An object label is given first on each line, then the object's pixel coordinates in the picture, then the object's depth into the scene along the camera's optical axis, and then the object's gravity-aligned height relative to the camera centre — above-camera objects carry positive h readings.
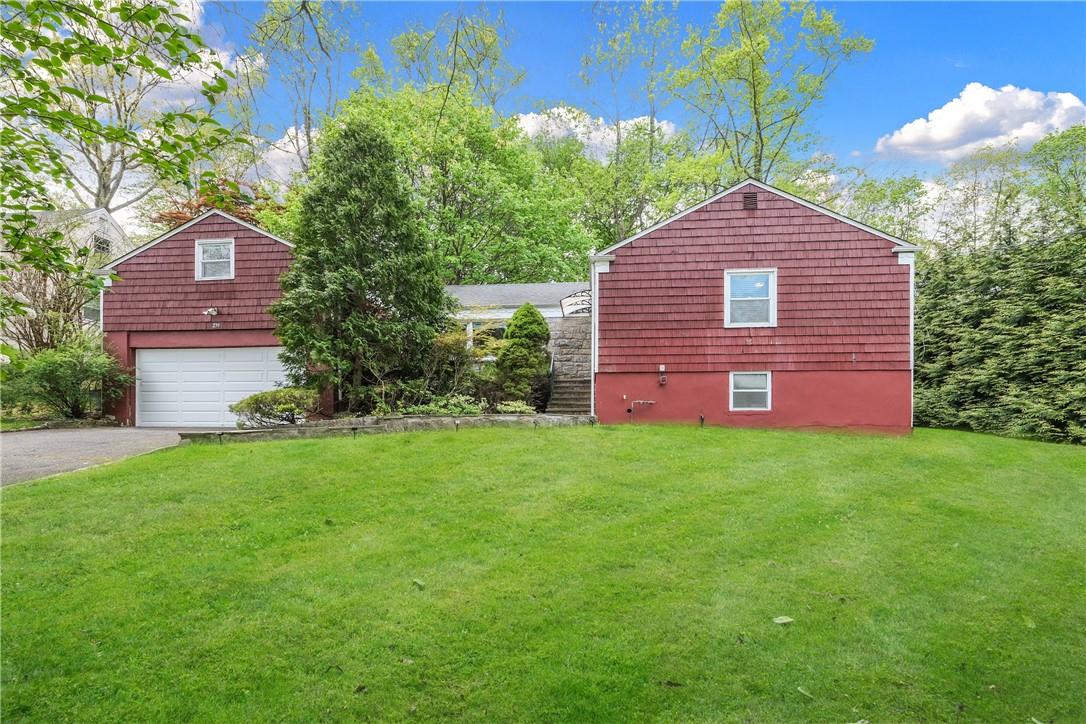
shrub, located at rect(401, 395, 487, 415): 10.07 -0.97
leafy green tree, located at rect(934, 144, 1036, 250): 19.38 +5.98
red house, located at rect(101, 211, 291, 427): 13.12 +0.79
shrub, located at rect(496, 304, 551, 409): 11.95 -0.10
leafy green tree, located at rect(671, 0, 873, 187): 21.08 +10.72
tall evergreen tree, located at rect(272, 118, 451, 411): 10.25 +1.37
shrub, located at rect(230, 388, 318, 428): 10.16 -0.96
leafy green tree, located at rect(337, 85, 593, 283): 20.47 +6.12
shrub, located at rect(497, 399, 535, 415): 10.58 -1.04
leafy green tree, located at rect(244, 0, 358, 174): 3.52 +1.98
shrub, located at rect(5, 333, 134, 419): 12.33 -0.58
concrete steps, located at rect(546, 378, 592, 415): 12.27 -0.97
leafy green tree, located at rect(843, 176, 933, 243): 22.28 +6.05
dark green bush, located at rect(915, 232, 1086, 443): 10.41 +0.29
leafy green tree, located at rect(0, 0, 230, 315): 3.01 +1.46
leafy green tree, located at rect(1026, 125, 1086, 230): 18.41 +6.43
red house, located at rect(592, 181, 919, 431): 10.60 +0.66
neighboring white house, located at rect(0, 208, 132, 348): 14.48 +1.38
